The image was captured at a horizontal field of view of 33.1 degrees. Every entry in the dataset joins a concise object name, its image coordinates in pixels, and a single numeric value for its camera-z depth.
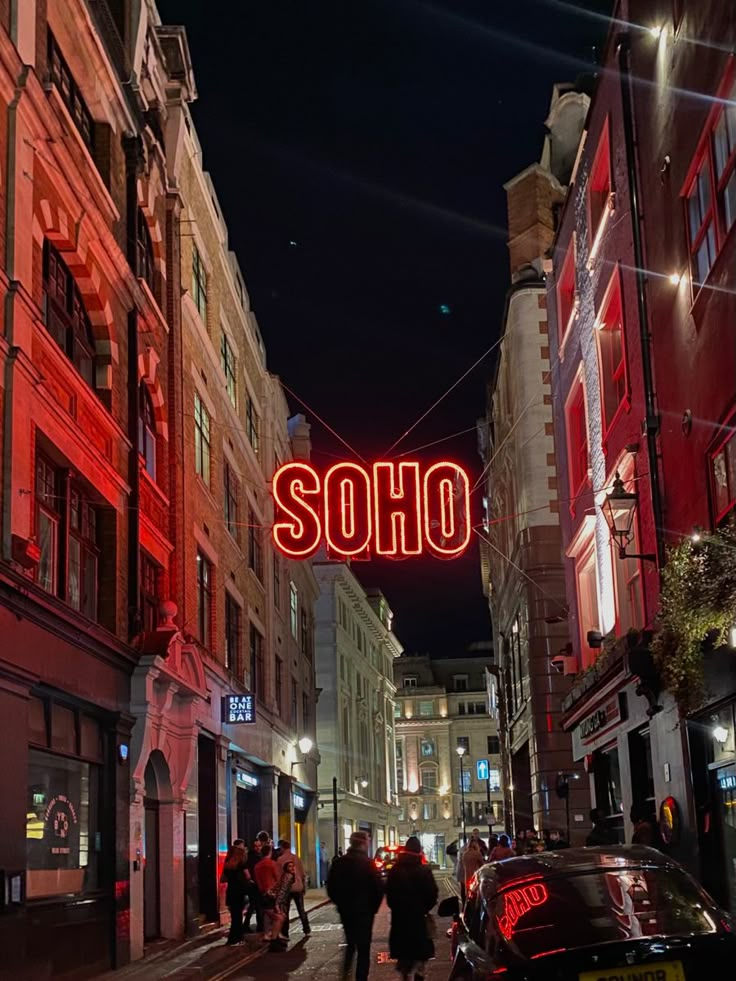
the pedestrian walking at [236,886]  21.62
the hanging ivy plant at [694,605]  12.59
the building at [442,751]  112.88
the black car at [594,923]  7.30
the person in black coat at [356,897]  13.12
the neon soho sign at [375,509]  21.64
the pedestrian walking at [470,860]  23.25
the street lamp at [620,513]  18.48
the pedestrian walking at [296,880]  21.37
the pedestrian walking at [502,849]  22.42
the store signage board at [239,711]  28.48
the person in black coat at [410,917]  12.04
